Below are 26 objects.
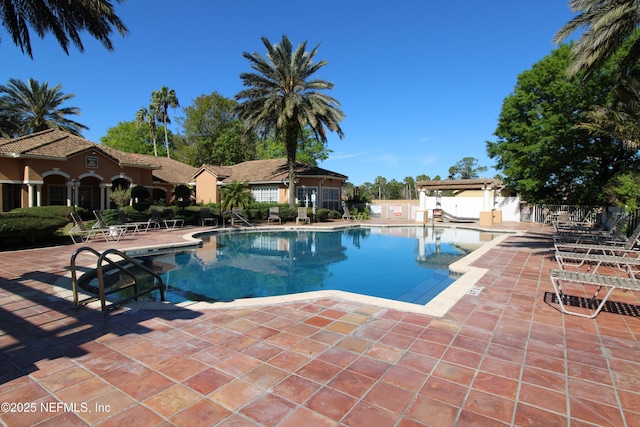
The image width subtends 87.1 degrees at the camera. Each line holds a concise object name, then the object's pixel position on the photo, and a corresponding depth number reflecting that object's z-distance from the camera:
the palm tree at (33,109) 28.48
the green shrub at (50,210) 17.03
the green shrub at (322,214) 24.58
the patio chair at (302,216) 22.55
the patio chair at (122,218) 16.08
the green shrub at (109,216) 16.52
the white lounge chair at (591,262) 6.03
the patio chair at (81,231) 12.81
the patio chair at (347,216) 26.95
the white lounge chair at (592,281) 4.51
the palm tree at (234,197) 22.53
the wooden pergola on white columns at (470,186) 25.05
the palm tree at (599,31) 8.35
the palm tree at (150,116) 43.72
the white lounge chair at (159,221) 18.14
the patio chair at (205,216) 20.48
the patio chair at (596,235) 9.71
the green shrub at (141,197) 21.81
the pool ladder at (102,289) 5.02
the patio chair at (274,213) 22.28
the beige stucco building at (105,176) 19.72
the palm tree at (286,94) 21.72
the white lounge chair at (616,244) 7.41
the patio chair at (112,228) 13.74
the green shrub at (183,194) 25.74
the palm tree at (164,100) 42.56
